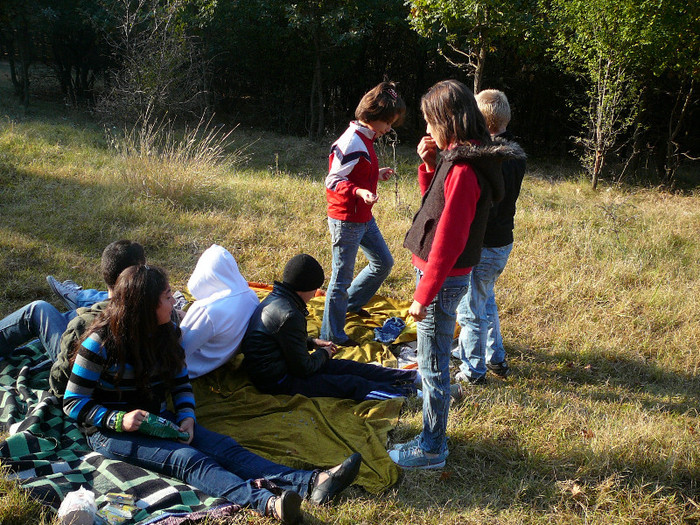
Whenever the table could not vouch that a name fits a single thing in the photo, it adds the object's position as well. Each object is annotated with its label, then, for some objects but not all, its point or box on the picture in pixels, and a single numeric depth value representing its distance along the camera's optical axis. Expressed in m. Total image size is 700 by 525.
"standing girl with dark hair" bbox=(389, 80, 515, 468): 2.74
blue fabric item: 4.77
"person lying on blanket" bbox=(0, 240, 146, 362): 3.59
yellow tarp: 3.31
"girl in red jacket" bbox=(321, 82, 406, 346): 4.08
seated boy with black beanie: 3.71
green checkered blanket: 2.70
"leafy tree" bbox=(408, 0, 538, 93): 8.81
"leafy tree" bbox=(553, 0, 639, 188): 8.58
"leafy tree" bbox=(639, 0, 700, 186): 8.49
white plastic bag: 2.51
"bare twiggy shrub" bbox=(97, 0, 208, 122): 11.12
